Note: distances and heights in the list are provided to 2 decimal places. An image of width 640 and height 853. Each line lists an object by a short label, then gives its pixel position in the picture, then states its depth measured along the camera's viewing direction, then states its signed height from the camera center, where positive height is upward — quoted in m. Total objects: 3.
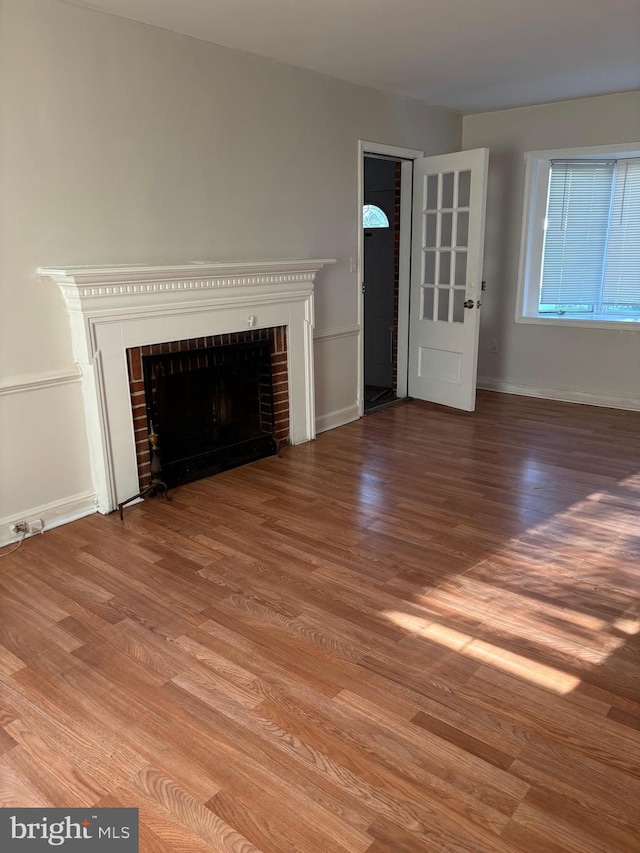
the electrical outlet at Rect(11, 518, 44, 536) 3.21 -1.40
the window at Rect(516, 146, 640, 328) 5.59 -0.04
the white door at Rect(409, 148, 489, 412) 5.15 -0.32
